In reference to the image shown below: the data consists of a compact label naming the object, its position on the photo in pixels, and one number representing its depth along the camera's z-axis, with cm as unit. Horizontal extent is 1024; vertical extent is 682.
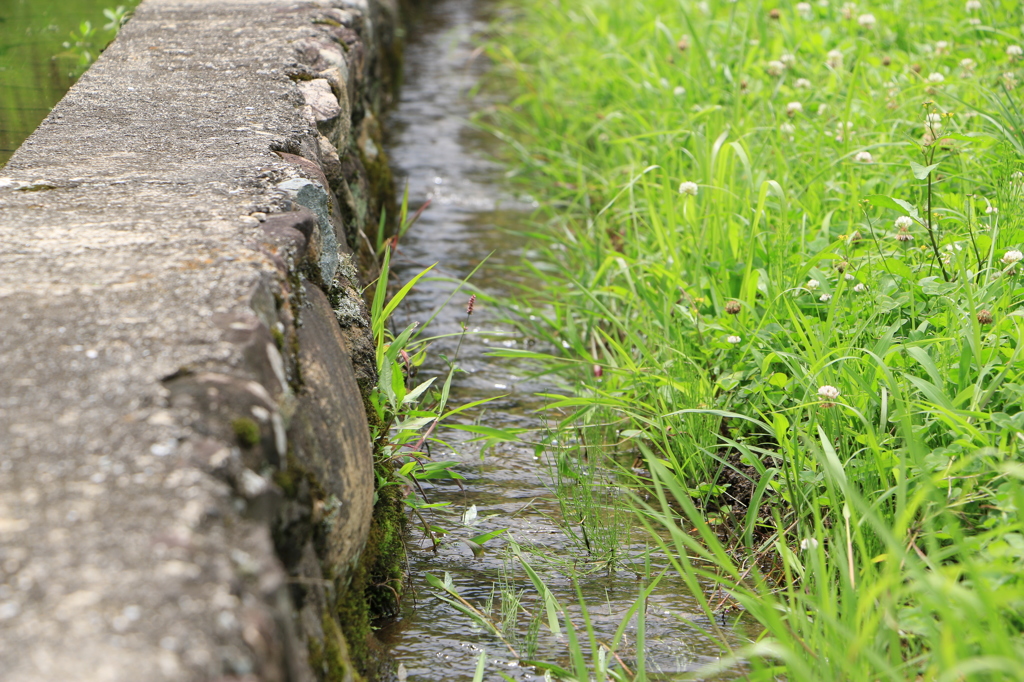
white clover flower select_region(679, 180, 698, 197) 498
